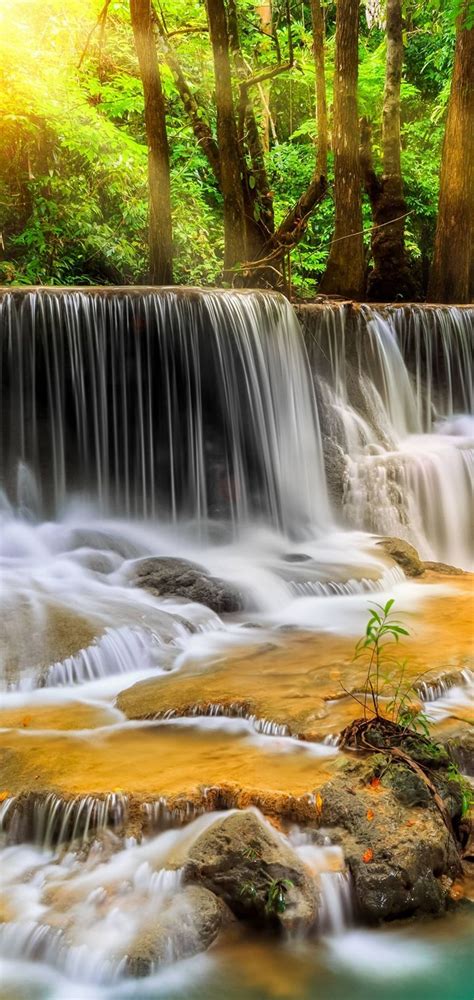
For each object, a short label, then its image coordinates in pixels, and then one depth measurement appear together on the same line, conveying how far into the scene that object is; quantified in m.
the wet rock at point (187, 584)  7.55
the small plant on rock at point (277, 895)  3.55
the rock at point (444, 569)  8.98
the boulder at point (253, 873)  3.57
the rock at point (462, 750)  4.50
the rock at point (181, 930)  3.35
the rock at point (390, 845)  3.67
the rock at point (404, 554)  8.76
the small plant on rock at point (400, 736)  4.15
